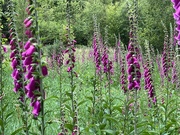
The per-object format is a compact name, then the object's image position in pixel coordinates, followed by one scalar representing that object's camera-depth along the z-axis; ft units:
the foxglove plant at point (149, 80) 14.59
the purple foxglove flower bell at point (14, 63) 11.54
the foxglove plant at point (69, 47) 16.51
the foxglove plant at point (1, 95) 14.11
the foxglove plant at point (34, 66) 8.39
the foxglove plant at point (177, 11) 6.92
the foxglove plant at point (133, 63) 12.25
